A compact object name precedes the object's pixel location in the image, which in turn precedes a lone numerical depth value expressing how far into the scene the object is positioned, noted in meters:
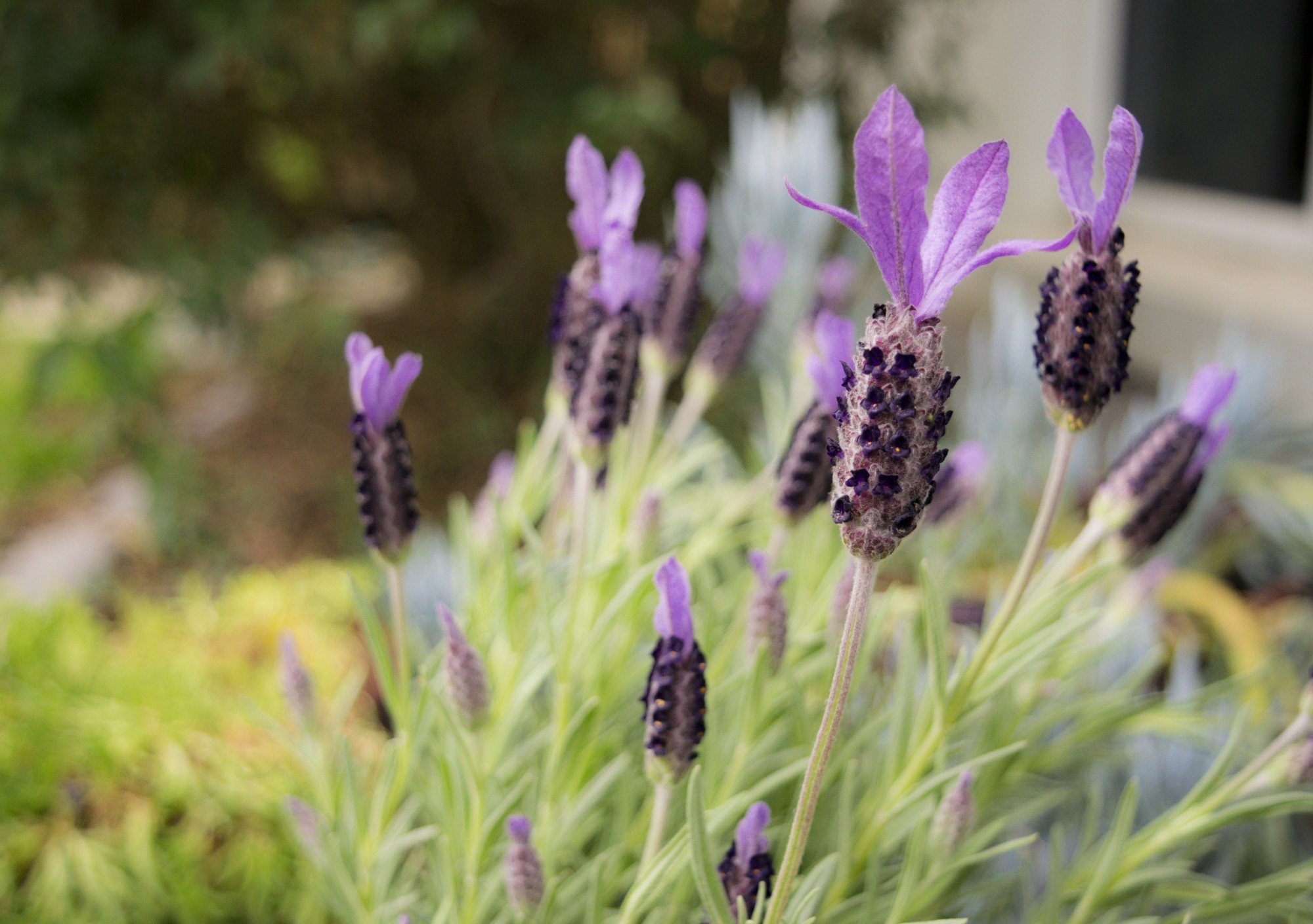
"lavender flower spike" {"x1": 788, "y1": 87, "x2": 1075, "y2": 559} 0.28
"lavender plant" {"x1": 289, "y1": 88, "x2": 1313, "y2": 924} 0.30
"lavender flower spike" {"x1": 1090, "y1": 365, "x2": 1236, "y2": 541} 0.48
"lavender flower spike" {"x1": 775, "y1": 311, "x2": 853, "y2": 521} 0.45
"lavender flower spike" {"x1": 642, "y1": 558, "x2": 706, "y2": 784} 0.36
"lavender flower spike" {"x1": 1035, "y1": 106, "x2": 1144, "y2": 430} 0.34
